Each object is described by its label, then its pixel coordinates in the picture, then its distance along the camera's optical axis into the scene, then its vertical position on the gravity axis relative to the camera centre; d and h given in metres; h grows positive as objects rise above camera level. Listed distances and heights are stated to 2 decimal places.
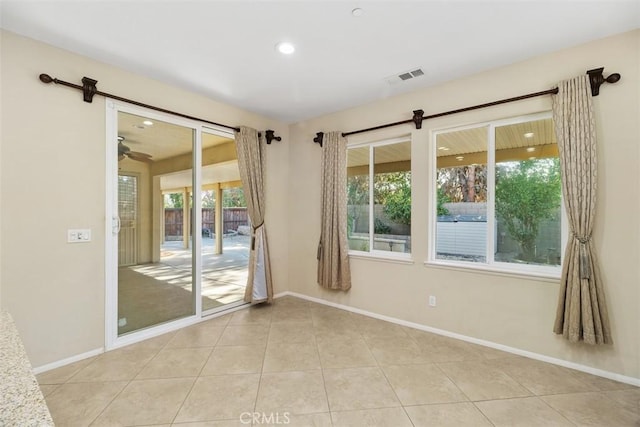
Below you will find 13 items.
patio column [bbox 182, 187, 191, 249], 3.35 -0.05
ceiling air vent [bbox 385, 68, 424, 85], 2.84 +1.43
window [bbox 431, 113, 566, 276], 2.60 +0.18
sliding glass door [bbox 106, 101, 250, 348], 2.75 -0.06
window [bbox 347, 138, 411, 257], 3.45 +0.22
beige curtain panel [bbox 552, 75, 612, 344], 2.20 -0.04
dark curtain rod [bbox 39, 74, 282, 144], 2.33 +1.09
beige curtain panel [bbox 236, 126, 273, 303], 3.75 +0.07
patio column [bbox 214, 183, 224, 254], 4.13 -0.11
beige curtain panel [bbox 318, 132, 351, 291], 3.71 -0.02
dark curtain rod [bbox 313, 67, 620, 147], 2.25 +1.07
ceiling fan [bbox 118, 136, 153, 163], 2.79 +0.60
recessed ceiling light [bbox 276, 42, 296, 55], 2.38 +1.41
